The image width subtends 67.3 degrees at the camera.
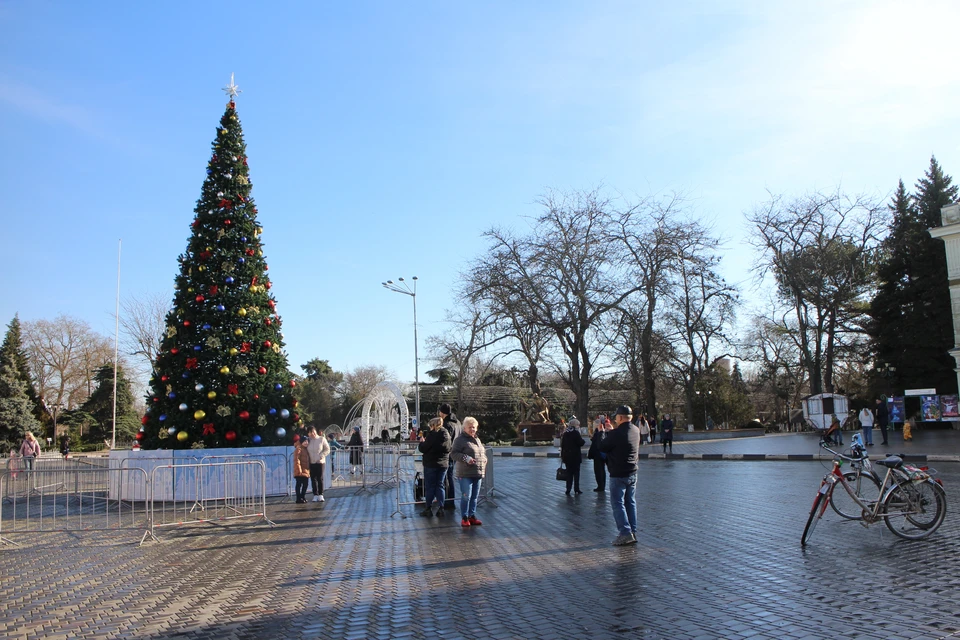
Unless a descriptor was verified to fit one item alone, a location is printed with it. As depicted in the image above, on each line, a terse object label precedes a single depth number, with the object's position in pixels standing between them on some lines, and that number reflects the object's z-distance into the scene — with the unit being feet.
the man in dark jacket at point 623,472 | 29.25
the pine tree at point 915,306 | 143.43
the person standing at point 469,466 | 36.37
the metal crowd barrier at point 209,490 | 44.80
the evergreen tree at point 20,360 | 166.50
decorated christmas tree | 53.98
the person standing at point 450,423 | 41.88
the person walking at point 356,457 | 61.58
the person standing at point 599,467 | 50.55
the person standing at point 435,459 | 39.40
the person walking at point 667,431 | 96.17
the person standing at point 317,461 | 50.19
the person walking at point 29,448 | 78.23
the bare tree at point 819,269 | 144.46
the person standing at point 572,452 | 49.21
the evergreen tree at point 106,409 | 181.68
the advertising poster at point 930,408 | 114.83
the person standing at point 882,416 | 94.58
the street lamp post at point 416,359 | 151.74
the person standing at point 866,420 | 91.20
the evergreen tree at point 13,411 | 151.53
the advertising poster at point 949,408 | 112.29
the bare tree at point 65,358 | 191.72
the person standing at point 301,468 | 49.55
